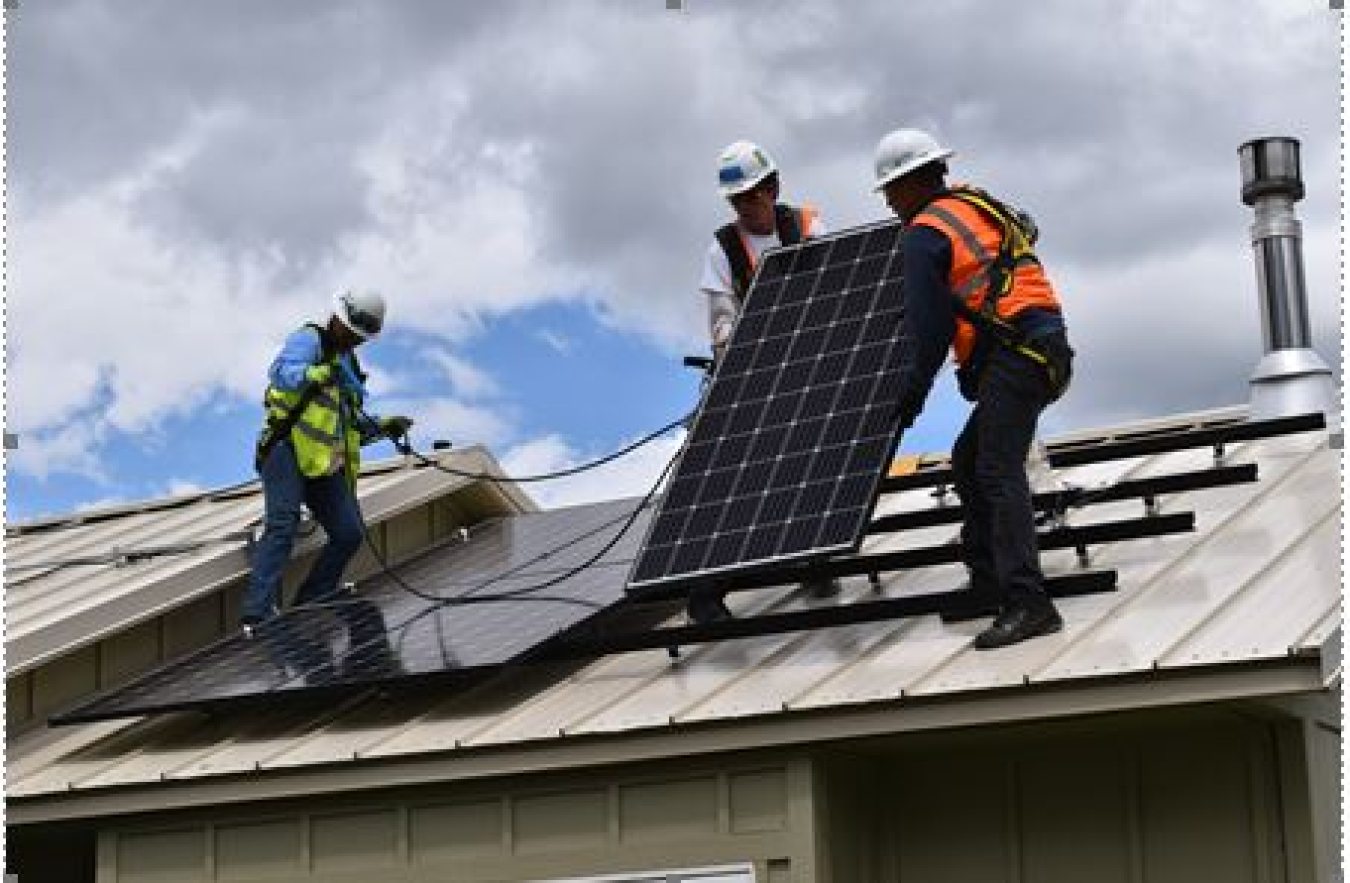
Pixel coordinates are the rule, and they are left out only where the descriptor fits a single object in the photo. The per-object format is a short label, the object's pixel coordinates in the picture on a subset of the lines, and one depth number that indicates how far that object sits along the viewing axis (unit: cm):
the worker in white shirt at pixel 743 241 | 1280
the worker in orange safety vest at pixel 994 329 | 1027
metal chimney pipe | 1448
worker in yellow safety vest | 1372
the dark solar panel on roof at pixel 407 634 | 1142
